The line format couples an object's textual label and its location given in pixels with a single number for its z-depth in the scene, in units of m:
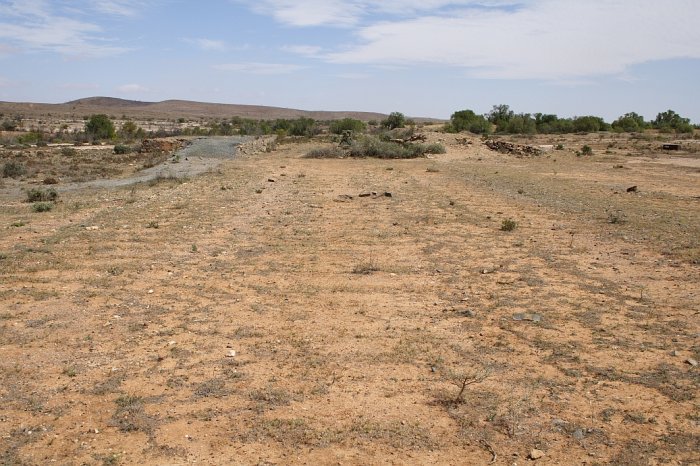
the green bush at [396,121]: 64.44
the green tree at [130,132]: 53.44
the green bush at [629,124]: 64.02
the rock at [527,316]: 7.27
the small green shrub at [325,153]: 34.78
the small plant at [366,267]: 9.45
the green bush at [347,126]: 60.56
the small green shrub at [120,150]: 35.88
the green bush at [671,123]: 59.39
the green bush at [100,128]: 50.62
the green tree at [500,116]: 66.62
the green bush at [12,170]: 24.20
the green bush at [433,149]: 36.37
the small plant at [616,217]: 13.17
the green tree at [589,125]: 63.59
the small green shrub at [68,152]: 33.82
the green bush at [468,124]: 59.73
